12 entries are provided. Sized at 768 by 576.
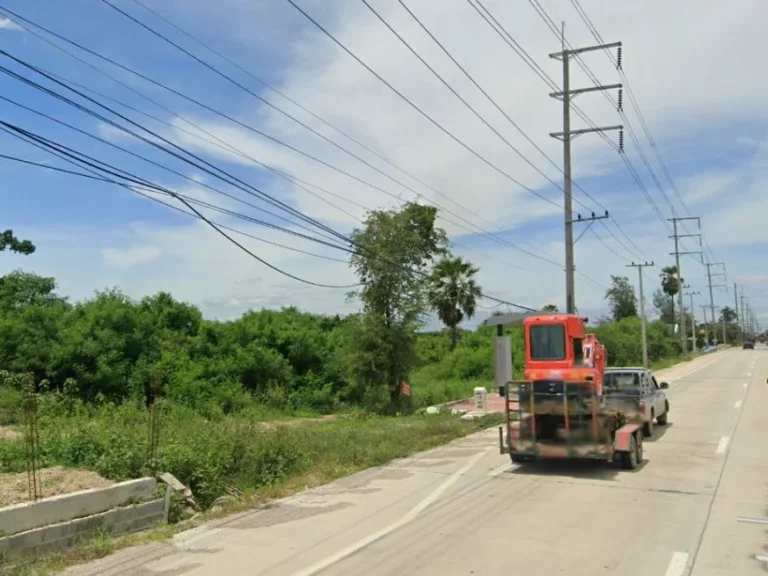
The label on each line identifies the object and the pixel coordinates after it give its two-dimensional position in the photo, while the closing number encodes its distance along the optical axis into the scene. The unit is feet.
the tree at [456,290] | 162.30
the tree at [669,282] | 342.03
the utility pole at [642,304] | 147.68
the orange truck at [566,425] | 37.29
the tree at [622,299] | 281.95
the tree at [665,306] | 367.45
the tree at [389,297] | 83.10
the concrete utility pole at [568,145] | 85.46
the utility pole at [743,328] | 595.72
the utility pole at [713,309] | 408.55
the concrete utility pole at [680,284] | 254.27
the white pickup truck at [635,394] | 49.06
